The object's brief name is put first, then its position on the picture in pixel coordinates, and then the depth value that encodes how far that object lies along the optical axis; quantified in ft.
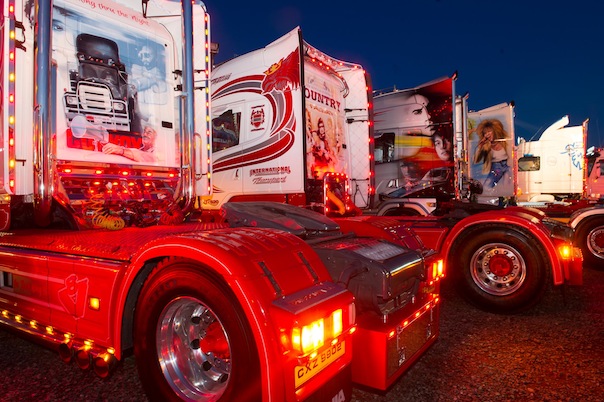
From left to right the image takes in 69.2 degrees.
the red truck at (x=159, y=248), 7.20
